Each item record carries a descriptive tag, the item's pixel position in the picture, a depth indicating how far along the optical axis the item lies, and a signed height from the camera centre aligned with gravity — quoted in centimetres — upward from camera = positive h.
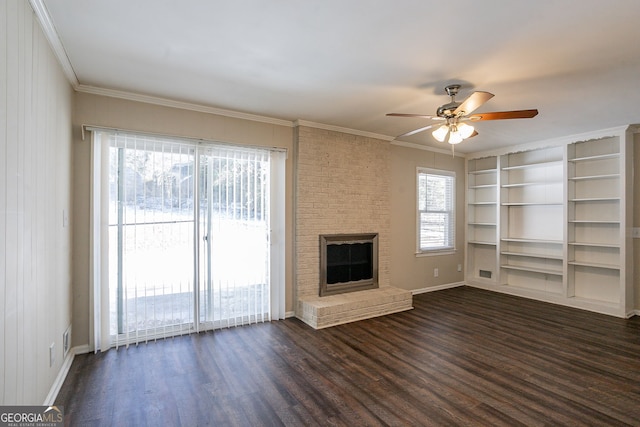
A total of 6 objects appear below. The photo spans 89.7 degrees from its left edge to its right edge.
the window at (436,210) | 574 +2
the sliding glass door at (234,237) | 377 -31
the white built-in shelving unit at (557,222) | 460 -18
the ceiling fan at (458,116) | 270 +85
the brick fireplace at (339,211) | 428 +0
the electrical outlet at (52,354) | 237 -107
